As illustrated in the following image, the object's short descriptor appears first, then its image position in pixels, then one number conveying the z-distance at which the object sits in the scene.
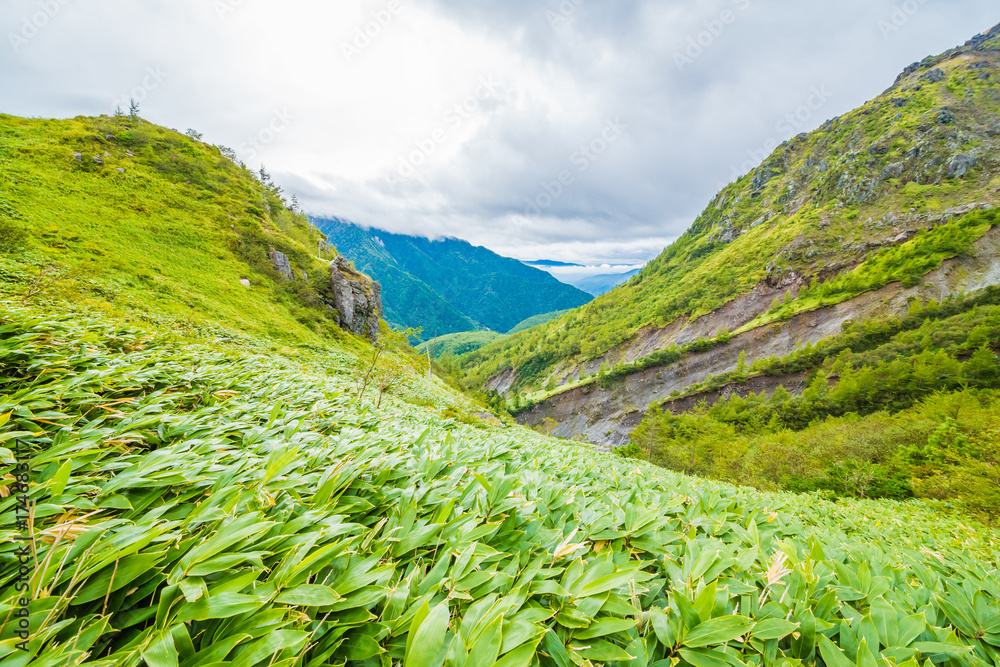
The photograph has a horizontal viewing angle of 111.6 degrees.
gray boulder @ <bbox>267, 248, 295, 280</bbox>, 31.65
